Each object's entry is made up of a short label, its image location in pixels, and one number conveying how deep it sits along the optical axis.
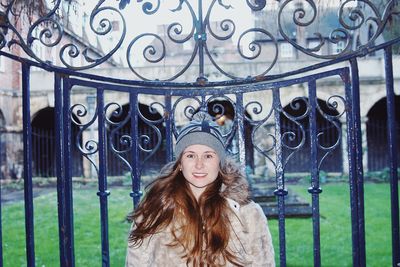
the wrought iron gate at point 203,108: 2.22
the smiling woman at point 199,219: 2.06
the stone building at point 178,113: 14.76
